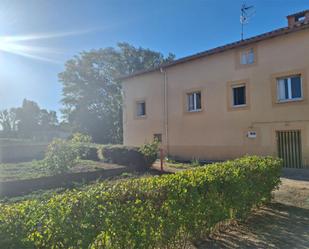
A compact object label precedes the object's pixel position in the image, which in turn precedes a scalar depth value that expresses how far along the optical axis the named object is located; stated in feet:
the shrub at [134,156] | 37.81
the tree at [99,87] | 112.16
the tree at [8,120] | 177.35
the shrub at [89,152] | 48.16
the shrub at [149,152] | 37.52
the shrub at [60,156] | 30.66
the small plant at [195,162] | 45.84
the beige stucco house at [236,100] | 40.55
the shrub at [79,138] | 38.79
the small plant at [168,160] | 52.23
